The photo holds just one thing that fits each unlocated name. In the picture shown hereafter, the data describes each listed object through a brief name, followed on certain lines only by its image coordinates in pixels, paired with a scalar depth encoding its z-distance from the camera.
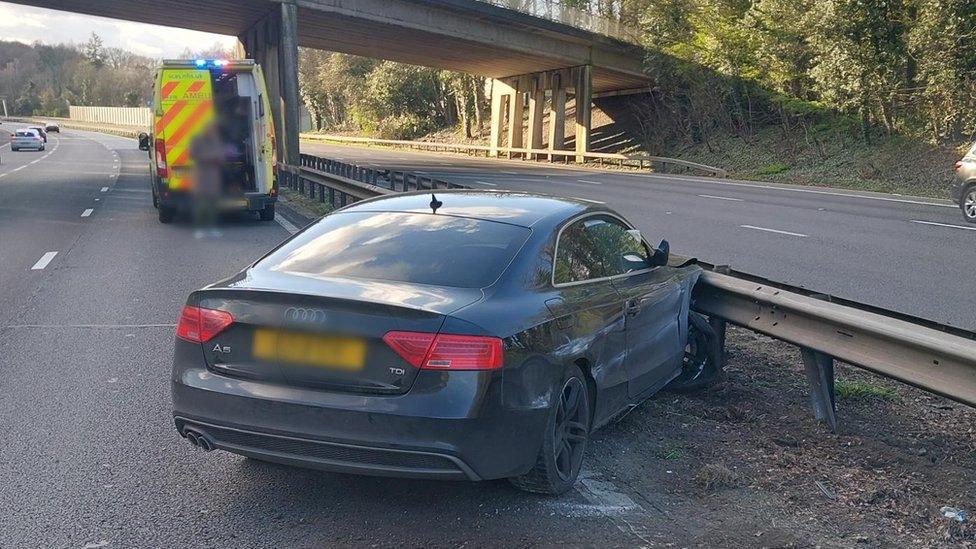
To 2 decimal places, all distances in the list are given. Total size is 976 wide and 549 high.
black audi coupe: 3.91
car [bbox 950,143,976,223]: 16.44
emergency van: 16.19
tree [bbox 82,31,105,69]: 164.12
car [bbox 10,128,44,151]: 56.66
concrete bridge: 33.31
